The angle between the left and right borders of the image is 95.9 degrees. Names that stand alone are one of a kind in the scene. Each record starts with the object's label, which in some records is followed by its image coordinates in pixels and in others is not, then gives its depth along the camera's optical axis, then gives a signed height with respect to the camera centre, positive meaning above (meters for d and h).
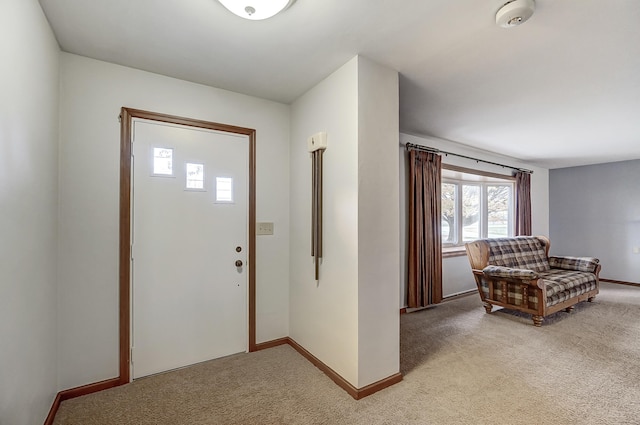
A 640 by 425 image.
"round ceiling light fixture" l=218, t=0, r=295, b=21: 1.44 +1.05
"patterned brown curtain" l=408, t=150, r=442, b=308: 3.77 -0.23
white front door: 2.21 -0.26
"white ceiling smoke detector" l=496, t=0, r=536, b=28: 1.46 +1.04
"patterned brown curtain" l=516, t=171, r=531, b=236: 5.35 +0.12
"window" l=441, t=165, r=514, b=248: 4.77 +0.12
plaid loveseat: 3.33 -0.85
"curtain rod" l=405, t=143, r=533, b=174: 3.81 +0.87
